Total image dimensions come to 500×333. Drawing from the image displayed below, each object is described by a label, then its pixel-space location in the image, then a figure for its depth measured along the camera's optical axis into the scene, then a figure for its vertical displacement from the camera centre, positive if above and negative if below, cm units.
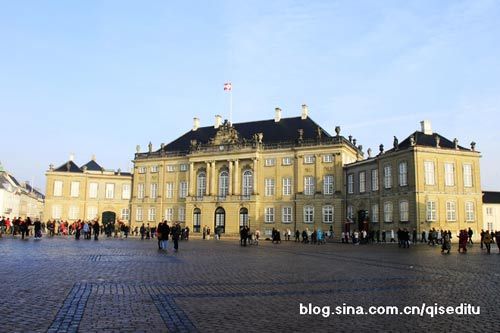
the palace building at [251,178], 5662 +522
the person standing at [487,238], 2838 -135
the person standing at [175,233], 2642 -92
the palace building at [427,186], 4409 +303
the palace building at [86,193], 7662 +406
